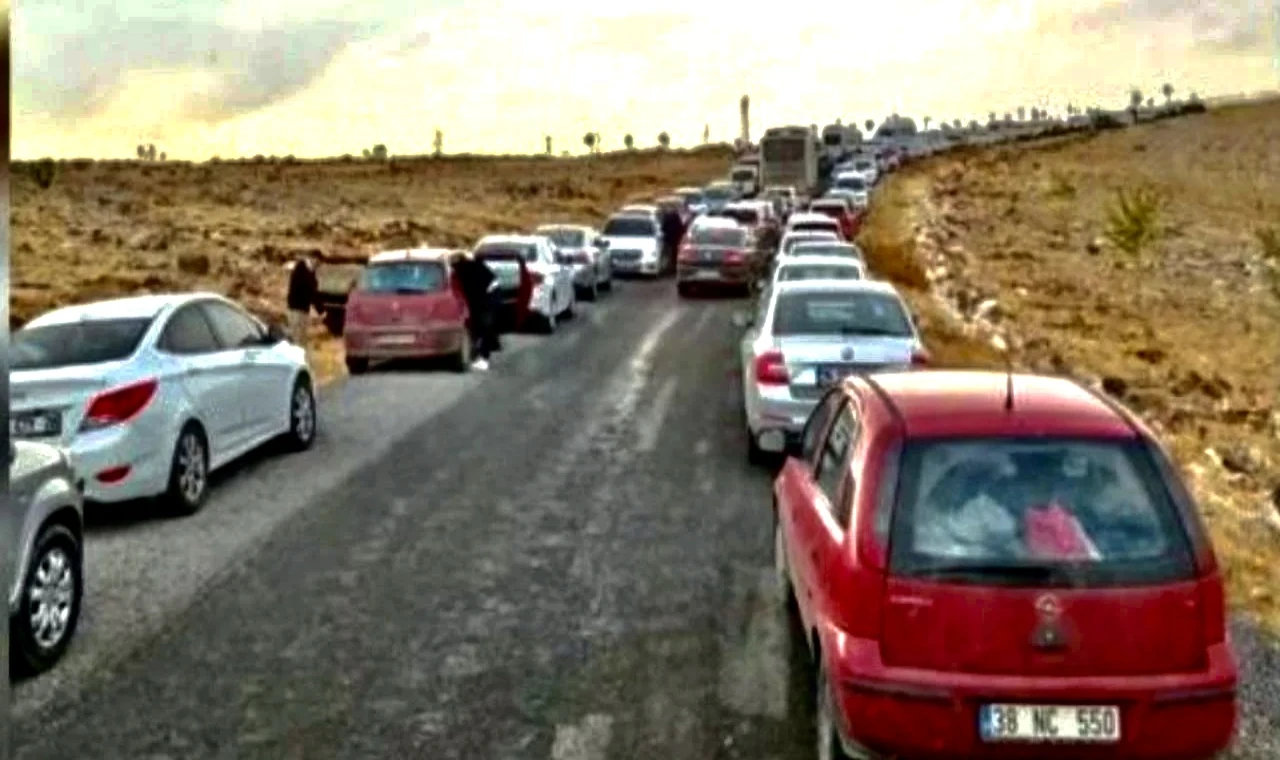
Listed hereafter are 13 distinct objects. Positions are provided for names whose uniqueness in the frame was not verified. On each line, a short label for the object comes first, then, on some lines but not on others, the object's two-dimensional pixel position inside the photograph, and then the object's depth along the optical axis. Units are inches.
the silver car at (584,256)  1159.6
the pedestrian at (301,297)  817.5
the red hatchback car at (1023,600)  195.6
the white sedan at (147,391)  378.3
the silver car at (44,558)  275.1
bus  2409.0
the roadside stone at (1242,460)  600.7
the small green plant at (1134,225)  1422.2
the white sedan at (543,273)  928.8
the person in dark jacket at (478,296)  768.9
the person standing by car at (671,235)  1531.4
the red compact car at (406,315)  727.7
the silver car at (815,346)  454.9
